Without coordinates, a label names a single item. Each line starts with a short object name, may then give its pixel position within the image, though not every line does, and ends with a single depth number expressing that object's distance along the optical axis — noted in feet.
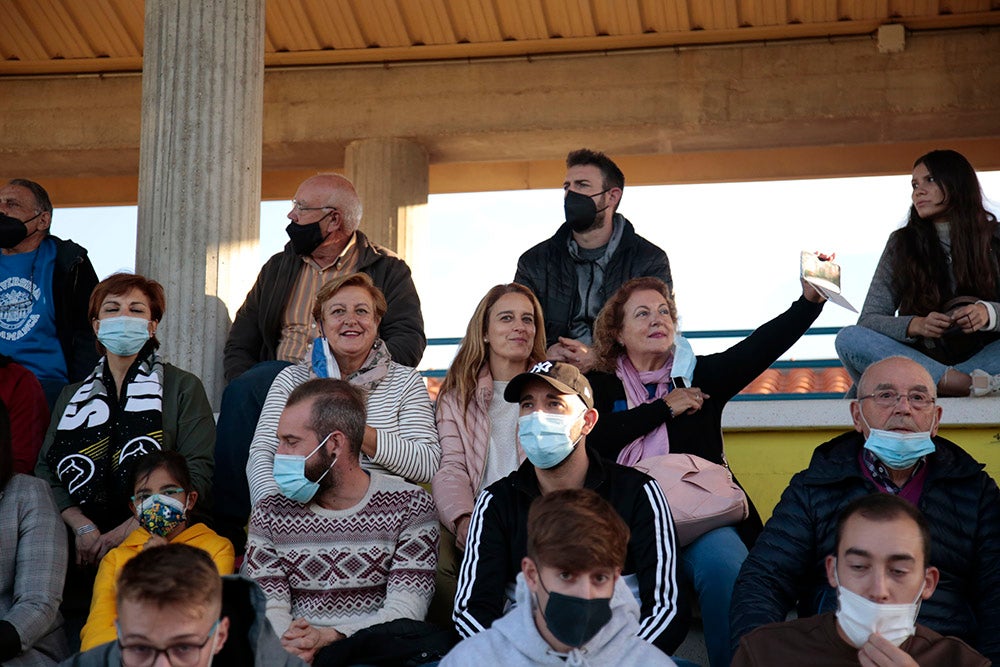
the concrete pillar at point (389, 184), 39.32
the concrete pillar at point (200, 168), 24.79
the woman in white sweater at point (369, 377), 18.78
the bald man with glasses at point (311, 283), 22.39
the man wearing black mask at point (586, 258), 22.95
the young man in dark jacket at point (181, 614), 12.05
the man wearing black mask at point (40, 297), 22.04
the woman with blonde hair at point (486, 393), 18.79
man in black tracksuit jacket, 15.08
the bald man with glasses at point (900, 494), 15.11
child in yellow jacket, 17.10
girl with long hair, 21.43
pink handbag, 16.94
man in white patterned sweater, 16.43
